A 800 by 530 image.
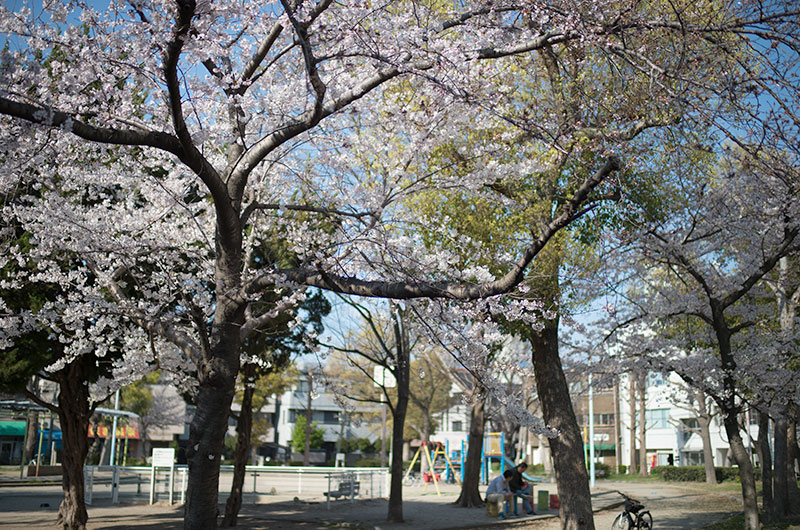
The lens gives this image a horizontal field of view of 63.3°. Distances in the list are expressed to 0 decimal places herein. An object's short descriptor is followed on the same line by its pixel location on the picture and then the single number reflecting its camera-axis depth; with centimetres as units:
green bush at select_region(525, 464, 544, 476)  4380
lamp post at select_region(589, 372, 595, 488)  2720
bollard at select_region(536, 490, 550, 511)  1923
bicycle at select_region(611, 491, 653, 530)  1202
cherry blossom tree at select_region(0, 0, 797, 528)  526
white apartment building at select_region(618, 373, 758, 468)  4872
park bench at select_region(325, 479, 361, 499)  1941
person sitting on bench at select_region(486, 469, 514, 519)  1675
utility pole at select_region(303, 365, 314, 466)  3904
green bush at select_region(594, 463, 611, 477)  4084
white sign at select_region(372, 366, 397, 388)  2690
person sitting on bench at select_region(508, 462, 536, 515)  1727
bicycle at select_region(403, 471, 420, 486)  3207
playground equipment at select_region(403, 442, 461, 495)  2942
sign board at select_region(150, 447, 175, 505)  1758
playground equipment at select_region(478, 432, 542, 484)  2683
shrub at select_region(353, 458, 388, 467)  4493
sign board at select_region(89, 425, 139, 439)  4028
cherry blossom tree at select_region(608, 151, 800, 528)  1120
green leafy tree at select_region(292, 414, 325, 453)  5156
